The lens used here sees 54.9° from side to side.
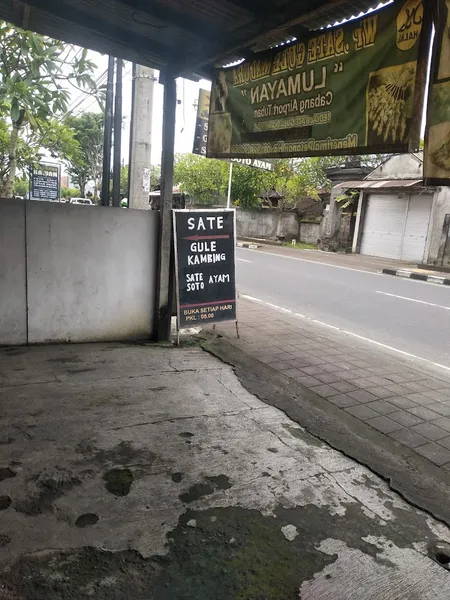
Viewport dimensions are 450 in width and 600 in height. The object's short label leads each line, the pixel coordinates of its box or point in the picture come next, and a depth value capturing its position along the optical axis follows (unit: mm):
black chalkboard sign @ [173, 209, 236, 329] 5195
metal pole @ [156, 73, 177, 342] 5105
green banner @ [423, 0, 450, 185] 2832
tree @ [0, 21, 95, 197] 5559
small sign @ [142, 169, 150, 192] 6871
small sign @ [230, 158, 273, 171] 8008
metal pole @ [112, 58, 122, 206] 6746
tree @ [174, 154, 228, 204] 27859
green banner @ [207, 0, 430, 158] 3154
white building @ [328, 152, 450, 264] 17516
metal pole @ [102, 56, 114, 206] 6837
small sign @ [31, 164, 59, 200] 14938
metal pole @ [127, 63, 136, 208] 6707
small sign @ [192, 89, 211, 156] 6922
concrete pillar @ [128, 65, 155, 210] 6677
